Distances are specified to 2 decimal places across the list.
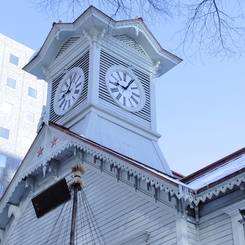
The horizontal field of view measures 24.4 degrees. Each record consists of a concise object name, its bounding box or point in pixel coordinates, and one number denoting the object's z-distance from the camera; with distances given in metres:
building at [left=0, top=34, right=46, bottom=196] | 63.38
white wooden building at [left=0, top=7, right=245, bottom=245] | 14.40
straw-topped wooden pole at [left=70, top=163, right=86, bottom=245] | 12.73
